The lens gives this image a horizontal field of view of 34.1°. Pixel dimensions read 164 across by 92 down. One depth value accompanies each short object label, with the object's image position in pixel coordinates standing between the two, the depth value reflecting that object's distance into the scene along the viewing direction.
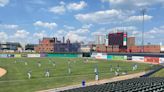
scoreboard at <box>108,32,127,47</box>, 152.77
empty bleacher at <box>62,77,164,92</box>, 17.86
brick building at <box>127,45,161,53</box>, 144.50
